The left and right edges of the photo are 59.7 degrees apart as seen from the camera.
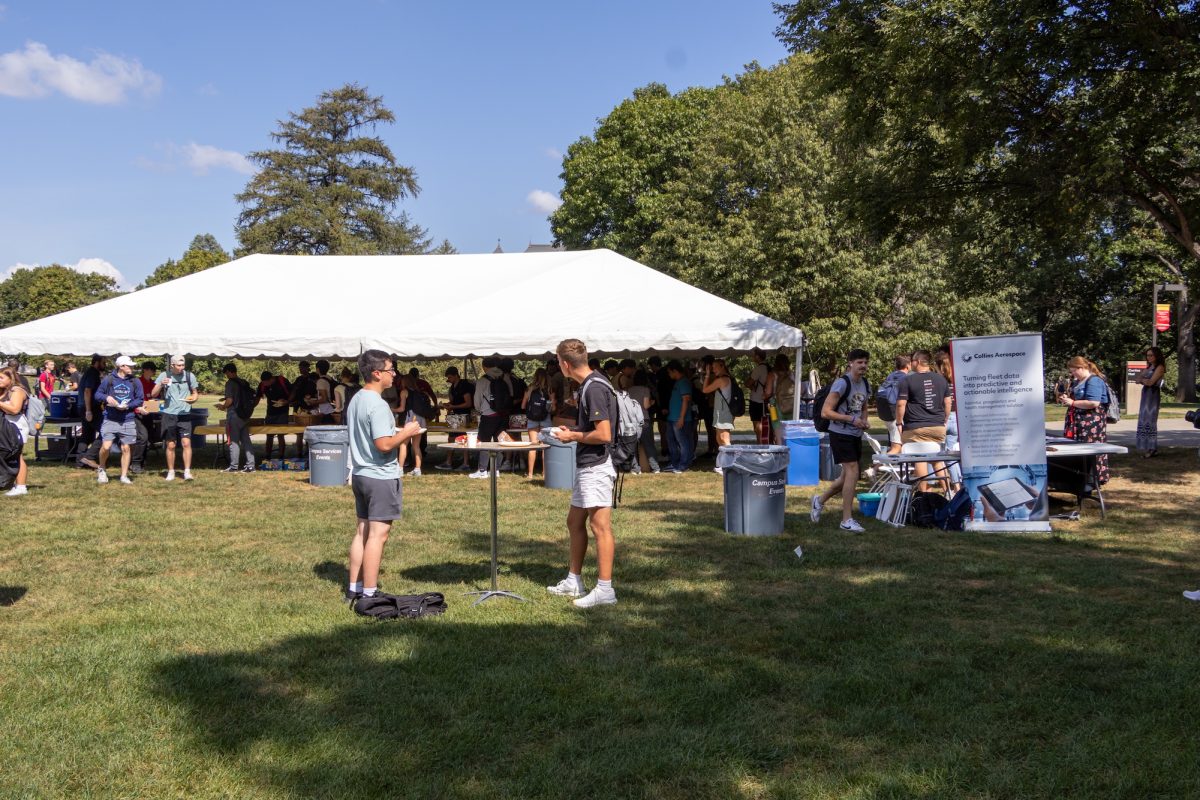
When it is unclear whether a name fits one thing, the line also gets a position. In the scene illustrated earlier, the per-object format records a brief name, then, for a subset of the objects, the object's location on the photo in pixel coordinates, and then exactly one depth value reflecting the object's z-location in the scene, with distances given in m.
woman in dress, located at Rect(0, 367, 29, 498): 9.61
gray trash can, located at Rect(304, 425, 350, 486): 14.88
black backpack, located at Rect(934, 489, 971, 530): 10.27
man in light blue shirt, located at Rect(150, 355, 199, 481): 14.84
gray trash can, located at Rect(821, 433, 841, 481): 15.00
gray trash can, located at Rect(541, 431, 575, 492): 13.96
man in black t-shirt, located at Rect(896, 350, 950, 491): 11.42
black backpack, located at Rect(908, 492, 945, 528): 10.48
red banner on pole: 31.91
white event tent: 15.38
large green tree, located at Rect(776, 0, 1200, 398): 13.07
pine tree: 54.91
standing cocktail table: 6.71
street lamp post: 27.81
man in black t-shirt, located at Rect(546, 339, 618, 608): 6.66
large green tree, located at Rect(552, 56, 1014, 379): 27.69
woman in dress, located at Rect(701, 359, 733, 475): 15.91
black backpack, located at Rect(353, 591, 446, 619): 6.61
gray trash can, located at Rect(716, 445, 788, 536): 9.79
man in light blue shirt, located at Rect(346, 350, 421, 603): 6.61
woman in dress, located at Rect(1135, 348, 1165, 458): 16.77
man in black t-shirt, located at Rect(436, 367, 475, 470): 18.50
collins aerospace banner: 10.12
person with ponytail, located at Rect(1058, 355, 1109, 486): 12.54
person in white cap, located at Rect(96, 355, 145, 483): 14.16
